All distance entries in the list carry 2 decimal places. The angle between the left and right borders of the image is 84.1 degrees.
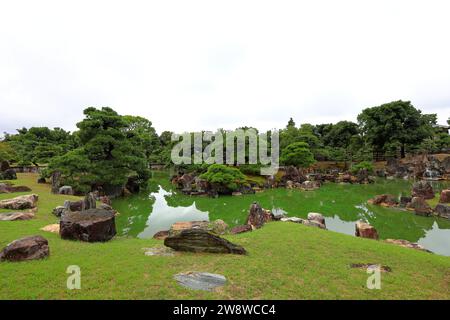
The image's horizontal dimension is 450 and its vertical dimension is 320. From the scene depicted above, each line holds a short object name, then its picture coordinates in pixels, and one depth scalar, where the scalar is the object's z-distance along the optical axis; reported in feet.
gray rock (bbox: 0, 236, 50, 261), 17.12
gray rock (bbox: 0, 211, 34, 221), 29.54
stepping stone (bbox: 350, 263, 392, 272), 17.79
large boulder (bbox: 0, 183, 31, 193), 45.88
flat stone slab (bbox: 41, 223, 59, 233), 26.20
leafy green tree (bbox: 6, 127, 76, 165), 76.28
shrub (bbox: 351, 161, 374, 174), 94.84
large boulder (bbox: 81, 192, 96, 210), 34.96
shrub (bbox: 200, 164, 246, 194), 63.31
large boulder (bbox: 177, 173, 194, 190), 75.34
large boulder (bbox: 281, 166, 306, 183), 86.79
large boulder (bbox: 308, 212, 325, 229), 34.37
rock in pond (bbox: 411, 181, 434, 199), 53.82
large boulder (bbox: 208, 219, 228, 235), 31.78
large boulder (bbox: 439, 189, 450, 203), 46.09
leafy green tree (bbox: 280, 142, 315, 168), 96.07
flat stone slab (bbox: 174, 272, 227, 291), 14.56
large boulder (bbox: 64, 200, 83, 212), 35.58
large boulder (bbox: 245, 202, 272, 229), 33.51
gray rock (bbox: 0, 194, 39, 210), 35.35
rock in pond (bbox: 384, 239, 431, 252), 25.75
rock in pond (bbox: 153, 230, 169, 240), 27.81
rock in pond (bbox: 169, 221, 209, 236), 32.24
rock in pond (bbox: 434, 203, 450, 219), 41.19
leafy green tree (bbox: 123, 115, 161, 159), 138.76
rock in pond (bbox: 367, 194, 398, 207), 50.37
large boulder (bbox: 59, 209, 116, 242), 23.37
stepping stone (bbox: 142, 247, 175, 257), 20.17
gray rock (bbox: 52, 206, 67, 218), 35.28
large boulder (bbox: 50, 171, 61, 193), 52.40
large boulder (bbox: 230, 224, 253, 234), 30.90
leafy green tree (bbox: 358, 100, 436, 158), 118.11
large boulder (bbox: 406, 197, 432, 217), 42.32
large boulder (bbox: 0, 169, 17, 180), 62.49
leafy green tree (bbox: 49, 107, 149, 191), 52.90
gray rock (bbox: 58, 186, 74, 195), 50.92
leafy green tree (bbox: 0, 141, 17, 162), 75.15
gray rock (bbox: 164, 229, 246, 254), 20.30
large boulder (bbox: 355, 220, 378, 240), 28.76
